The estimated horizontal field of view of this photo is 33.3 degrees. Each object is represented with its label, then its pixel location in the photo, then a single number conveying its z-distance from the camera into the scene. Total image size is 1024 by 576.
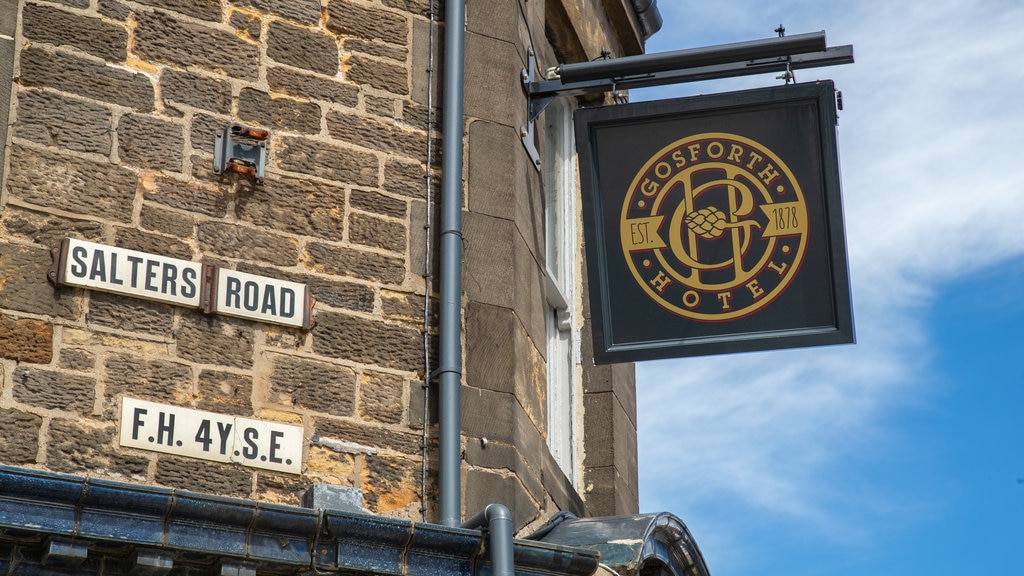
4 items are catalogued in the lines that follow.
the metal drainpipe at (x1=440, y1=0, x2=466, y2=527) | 6.66
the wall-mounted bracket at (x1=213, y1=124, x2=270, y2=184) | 6.82
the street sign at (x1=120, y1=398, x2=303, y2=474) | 6.25
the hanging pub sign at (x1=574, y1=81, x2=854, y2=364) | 7.23
